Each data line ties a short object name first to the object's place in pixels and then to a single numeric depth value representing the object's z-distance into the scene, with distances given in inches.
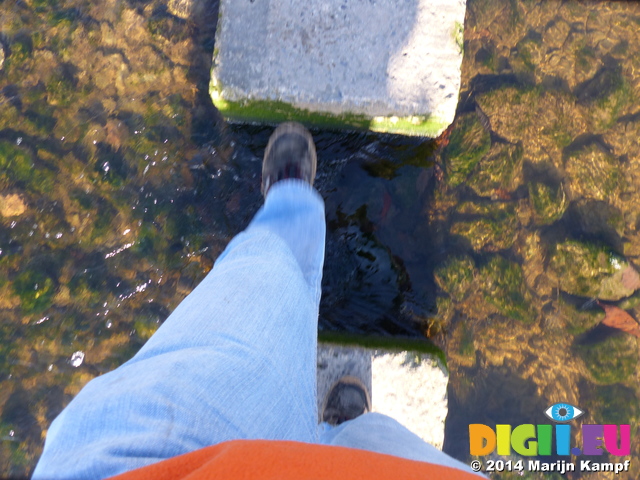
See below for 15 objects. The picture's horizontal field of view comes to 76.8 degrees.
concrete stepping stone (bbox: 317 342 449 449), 74.4
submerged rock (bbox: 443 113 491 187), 81.1
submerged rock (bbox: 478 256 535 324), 82.1
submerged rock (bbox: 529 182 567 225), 82.4
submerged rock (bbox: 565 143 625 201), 83.5
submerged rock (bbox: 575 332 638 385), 82.3
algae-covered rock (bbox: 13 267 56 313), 81.3
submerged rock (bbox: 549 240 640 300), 82.4
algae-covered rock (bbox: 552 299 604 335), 82.9
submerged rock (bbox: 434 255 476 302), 81.6
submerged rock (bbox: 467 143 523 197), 82.2
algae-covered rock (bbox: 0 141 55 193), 81.7
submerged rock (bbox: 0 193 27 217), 81.9
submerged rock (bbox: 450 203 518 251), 82.2
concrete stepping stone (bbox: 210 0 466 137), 70.8
